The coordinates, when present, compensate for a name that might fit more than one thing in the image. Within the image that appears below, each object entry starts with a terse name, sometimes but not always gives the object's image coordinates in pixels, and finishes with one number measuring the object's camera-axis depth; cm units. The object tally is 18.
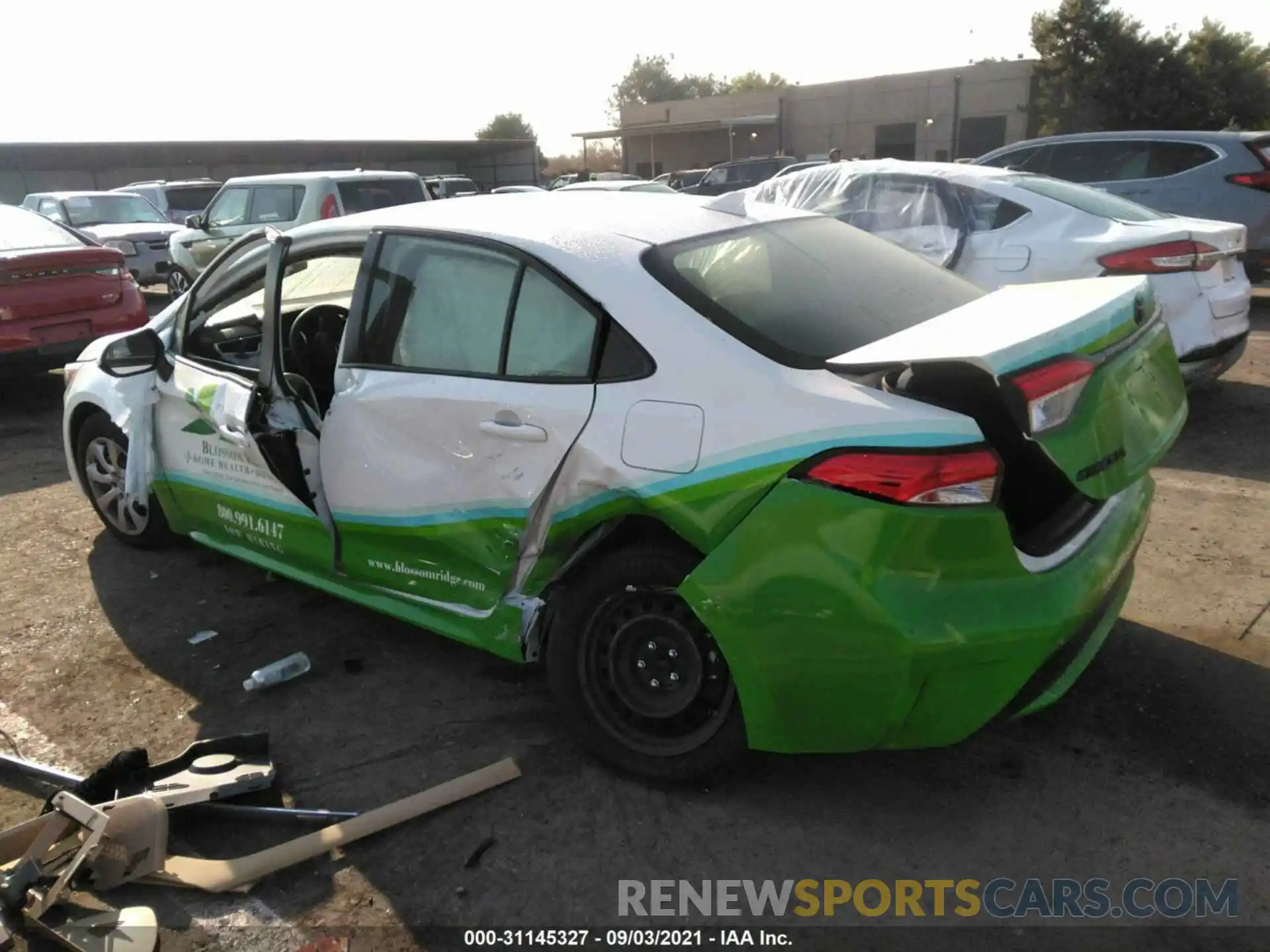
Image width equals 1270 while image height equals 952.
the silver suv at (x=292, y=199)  1120
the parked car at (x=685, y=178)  2555
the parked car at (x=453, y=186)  2328
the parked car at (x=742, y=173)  2094
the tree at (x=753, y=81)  8116
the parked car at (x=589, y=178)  2771
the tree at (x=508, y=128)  6831
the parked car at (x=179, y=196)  1966
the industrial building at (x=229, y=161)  2961
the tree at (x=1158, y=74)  3183
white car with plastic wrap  596
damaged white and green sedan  243
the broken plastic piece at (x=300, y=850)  265
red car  764
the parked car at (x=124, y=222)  1492
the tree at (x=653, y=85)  9231
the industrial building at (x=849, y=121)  3738
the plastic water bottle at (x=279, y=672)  365
